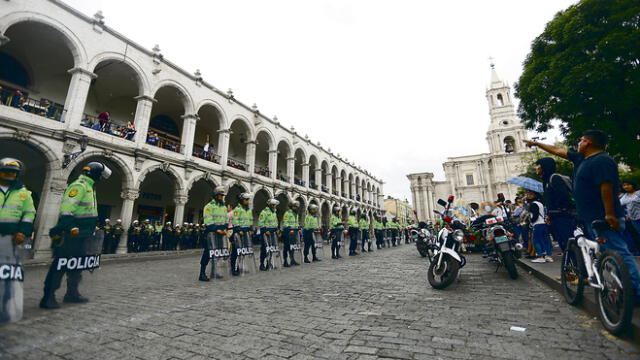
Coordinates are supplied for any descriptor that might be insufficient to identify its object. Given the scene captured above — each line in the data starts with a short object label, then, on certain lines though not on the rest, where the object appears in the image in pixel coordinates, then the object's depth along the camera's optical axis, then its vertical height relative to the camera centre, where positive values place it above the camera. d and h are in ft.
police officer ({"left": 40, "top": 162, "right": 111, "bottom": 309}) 12.23 +0.09
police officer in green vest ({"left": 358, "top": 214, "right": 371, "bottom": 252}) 45.20 +1.65
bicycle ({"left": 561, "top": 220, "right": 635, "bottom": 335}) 7.00 -1.37
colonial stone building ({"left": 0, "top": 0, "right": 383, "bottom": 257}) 33.14 +21.34
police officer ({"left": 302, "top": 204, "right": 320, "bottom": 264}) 30.71 +0.66
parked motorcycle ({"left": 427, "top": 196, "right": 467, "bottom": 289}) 14.73 -1.22
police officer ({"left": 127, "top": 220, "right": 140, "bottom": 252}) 41.27 -0.46
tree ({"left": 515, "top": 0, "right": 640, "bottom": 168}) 31.27 +20.40
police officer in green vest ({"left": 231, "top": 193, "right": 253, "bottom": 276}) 23.03 +0.56
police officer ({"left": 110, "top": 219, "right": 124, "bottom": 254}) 38.29 -0.14
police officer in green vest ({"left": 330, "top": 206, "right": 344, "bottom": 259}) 35.26 +0.76
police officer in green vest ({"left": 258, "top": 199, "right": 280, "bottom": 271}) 25.54 +0.45
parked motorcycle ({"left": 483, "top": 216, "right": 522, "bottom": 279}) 16.57 -0.50
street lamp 33.83 +10.14
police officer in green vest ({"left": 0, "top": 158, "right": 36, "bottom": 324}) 9.25 +0.35
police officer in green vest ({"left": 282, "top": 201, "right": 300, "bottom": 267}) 28.33 +0.48
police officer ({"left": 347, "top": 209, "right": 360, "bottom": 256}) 39.50 -0.06
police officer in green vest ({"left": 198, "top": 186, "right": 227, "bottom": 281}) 20.15 +0.72
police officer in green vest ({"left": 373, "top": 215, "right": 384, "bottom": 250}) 53.52 +0.56
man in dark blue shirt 8.05 +1.43
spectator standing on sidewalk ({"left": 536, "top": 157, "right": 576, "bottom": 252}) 14.67 +1.57
